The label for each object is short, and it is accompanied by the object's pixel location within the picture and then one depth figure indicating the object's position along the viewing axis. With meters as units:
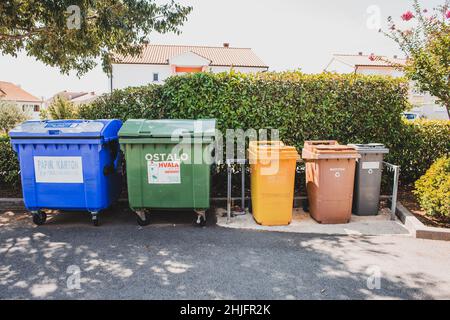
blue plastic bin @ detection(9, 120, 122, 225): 4.64
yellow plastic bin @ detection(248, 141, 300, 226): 4.82
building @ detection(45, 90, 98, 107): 66.09
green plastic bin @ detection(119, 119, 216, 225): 4.71
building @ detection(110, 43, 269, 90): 29.17
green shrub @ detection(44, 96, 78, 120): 13.91
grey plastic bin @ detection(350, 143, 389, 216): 5.29
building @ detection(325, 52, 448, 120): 33.28
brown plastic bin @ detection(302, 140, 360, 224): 4.95
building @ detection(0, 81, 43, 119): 59.09
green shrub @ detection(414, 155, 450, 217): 4.73
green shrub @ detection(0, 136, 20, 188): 6.20
